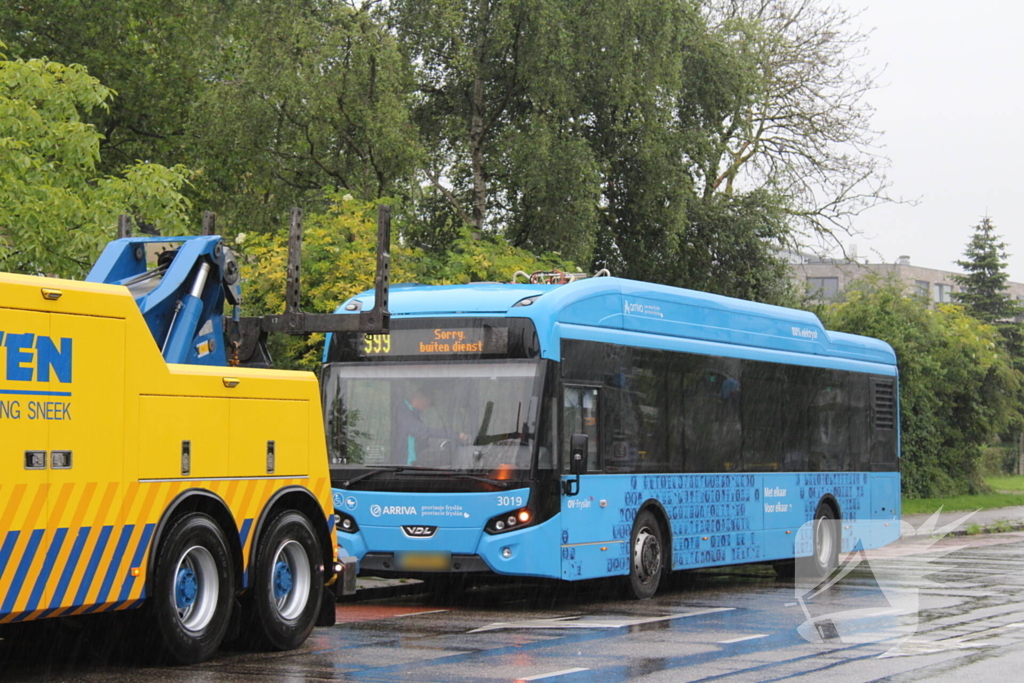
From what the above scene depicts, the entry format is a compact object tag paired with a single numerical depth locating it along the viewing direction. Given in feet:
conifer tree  211.00
